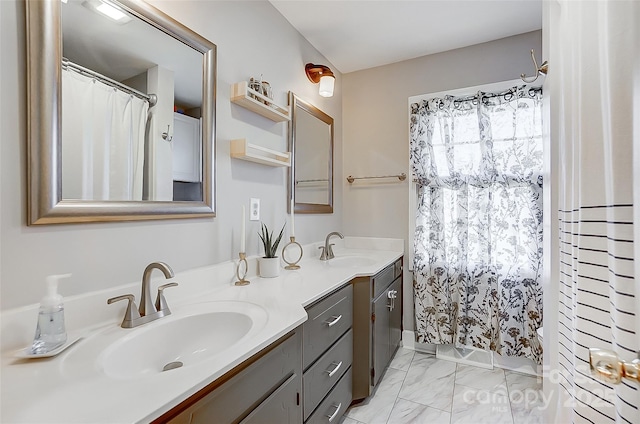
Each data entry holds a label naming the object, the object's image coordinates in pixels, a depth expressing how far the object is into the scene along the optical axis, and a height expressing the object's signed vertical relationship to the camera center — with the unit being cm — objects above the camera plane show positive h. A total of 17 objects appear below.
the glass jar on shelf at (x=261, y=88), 154 +68
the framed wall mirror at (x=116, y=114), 82 +35
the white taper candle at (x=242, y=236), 147 -12
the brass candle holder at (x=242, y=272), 142 -30
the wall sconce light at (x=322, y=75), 214 +103
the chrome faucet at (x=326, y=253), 213 -31
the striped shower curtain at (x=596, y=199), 45 +2
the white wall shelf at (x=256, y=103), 144 +58
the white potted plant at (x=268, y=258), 157 -25
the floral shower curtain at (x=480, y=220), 203 -7
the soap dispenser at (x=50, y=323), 74 -29
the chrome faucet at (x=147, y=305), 93 -32
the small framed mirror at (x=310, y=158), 202 +42
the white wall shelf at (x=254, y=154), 145 +32
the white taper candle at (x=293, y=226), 192 -10
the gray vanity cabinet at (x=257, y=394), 66 -50
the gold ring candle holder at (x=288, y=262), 179 -31
